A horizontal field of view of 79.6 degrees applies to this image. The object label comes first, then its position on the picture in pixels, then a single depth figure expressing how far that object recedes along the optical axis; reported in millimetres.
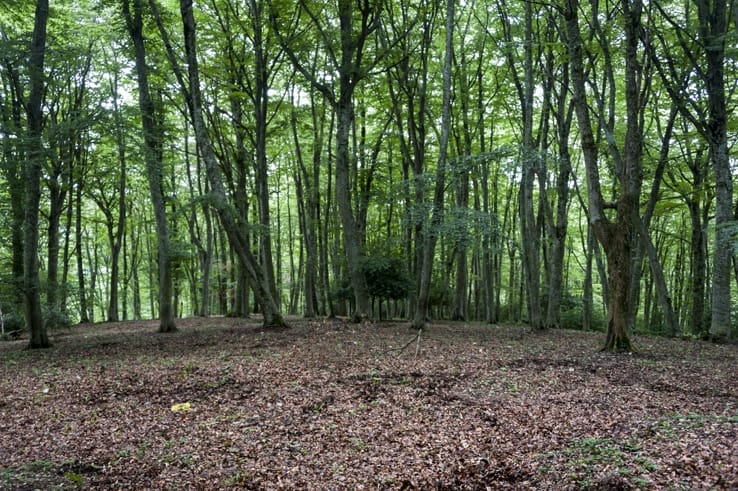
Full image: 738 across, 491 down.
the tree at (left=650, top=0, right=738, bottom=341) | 9633
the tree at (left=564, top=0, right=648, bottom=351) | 7656
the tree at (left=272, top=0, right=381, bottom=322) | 11211
